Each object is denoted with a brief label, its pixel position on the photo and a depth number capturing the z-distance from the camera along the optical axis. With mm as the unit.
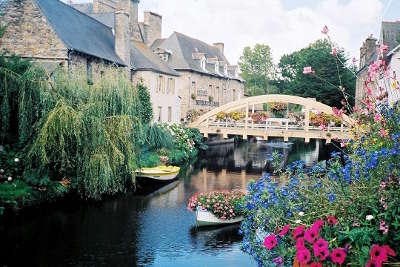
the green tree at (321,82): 43812
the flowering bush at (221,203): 11609
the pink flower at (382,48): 5243
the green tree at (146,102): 23862
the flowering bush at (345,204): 3852
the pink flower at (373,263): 3420
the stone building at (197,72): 36719
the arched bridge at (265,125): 24469
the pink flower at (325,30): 5227
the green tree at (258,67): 71688
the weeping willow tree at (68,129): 12790
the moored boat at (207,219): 11672
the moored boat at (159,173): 18016
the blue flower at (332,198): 4599
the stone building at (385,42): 22688
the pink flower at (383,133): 4739
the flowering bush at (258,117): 28508
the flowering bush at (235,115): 29141
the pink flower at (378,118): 5078
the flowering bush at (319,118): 24981
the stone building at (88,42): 20312
